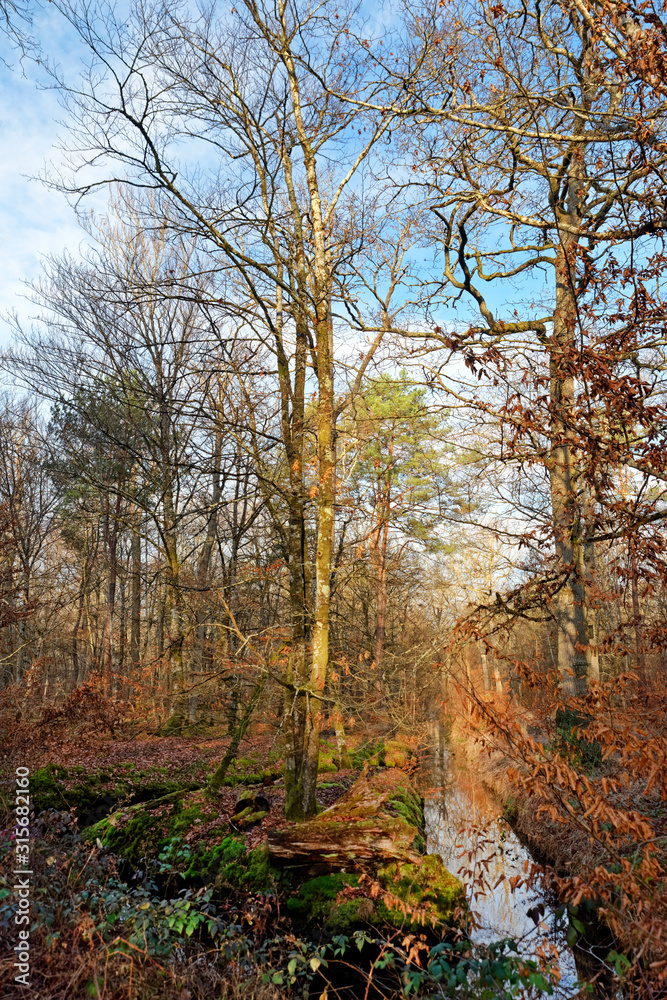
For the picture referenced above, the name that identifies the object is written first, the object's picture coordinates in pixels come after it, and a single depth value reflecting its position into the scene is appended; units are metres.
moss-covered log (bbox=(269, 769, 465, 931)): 5.30
